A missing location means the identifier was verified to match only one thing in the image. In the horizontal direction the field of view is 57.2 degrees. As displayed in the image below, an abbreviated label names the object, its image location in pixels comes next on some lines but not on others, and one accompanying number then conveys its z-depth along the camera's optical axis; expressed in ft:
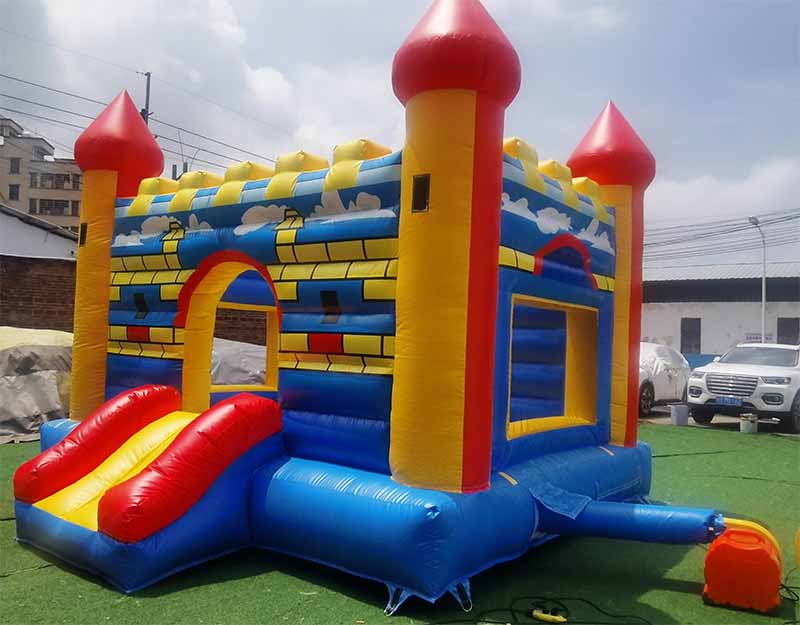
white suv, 35.68
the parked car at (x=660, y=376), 41.45
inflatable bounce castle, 12.62
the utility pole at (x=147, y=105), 65.46
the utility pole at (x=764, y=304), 74.33
